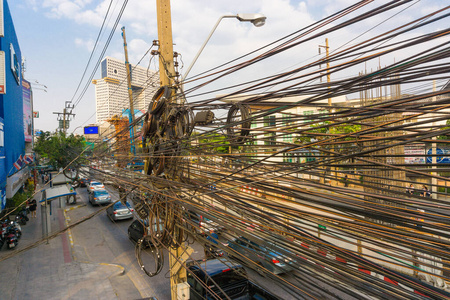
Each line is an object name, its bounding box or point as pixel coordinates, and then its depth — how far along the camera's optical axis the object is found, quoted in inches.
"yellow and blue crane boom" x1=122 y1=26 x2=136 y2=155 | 452.0
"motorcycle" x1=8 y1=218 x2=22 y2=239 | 430.4
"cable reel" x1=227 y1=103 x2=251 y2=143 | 119.1
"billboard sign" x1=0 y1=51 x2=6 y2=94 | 333.7
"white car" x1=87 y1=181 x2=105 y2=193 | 711.0
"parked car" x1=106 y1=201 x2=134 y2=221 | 532.1
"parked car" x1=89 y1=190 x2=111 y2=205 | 633.0
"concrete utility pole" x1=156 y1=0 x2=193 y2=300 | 169.5
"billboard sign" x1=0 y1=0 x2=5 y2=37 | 321.9
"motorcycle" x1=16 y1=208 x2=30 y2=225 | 518.2
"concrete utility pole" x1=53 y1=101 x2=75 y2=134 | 913.4
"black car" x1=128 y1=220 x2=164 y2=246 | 402.6
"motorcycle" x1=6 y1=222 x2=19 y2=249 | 392.2
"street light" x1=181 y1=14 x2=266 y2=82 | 151.3
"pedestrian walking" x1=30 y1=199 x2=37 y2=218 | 575.8
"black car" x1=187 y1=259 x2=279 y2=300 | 229.6
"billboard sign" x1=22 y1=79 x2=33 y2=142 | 943.3
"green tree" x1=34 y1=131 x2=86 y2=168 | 582.0
